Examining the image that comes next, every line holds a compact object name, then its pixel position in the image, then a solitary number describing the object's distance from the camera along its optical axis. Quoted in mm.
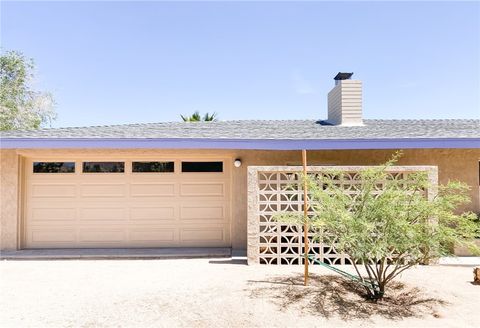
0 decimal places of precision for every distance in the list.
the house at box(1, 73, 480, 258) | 8227
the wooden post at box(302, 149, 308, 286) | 5305
